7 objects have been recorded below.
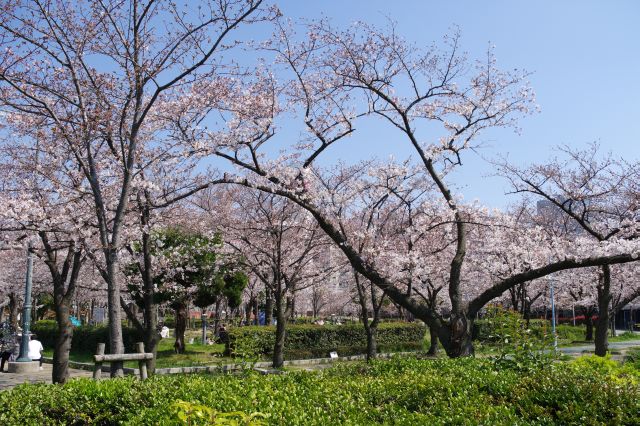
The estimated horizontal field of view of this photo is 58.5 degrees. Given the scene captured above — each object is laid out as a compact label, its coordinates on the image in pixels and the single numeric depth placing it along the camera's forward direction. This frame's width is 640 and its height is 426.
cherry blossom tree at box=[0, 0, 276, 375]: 8.05
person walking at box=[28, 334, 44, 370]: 17.73
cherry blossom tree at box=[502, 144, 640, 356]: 13.63
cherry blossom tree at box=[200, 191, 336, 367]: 16.95
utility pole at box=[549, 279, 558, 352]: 23.00
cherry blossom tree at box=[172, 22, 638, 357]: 10.59
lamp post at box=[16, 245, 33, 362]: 15.82
